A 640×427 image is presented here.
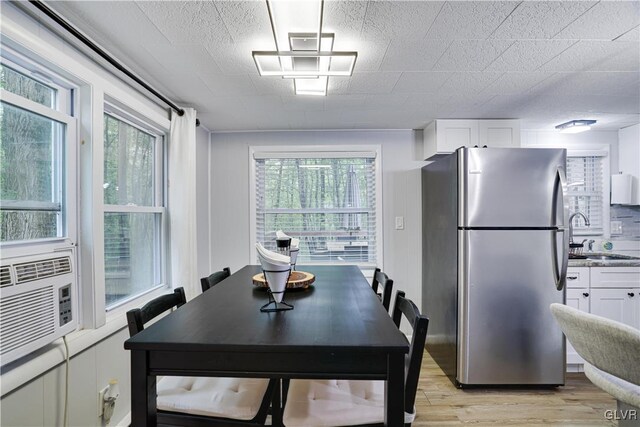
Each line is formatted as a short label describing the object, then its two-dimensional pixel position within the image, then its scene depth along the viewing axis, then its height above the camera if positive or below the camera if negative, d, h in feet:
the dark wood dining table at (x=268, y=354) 3.22 -1.43
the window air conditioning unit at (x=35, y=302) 3.74 -1.13
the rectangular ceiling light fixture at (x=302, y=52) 4.58 +2.74
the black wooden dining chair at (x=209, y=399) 3.86 -2.33
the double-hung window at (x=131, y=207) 6.51 +0.11
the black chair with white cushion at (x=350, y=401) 3.79 -2.38
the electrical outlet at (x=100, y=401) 5.66 -3.31
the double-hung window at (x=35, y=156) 4.36 +0.84
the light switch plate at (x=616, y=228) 10.95 -0.62
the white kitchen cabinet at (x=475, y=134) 9.86 +2.33
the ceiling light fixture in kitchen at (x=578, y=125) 9.63 +2.52
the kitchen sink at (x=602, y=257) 9.46 -1.45
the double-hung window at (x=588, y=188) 11.01 +0.74
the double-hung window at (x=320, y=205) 11.43 +0.21
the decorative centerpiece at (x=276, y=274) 4.17 -0.81
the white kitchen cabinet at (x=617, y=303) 8.77 -2.53
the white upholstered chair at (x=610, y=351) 3.85 -1.79
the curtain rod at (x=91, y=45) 4.28 +2.66
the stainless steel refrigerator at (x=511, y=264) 7.81 -1.30
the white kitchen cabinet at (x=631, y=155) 10.34 +1.79
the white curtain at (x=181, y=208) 8.20 +0.09
